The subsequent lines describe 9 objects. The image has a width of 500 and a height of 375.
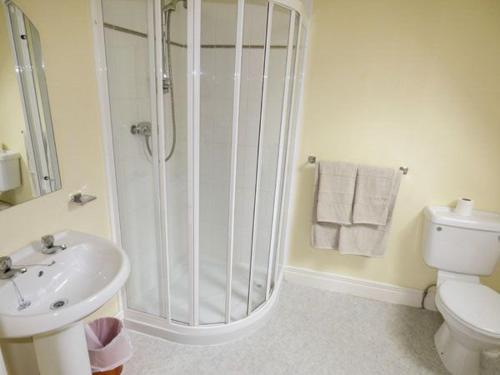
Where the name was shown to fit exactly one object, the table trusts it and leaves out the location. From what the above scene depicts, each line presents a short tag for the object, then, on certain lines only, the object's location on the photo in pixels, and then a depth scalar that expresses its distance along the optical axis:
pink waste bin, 1.44
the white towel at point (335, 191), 1.97
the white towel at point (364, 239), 2.02
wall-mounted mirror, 1.07
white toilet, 1.54
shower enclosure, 1.38
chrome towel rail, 2.09
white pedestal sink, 1.00
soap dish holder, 1.43
